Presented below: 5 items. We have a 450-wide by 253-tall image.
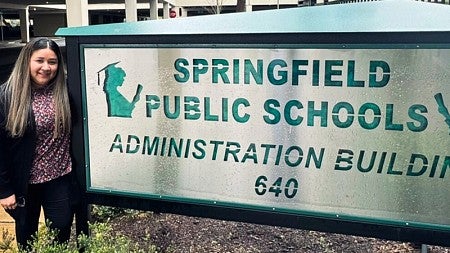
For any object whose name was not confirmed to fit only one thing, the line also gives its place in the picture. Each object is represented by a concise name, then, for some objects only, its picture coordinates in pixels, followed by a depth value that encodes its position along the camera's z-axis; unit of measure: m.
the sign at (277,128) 2.33
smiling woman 2.69
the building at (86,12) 14.85
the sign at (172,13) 38.22
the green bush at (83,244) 2.38
